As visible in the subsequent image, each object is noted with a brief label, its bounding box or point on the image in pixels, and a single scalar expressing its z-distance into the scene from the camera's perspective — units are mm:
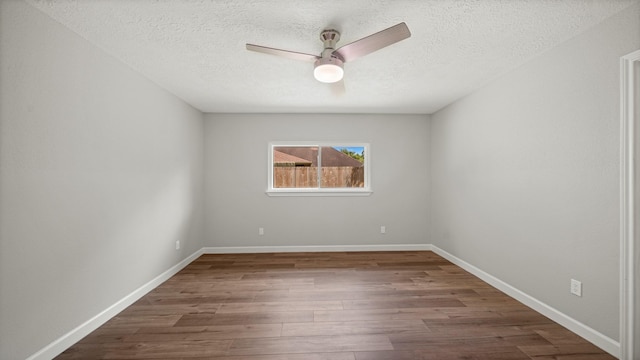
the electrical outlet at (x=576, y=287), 1996
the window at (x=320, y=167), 4457
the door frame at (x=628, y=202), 1660
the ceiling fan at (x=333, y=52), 1763
